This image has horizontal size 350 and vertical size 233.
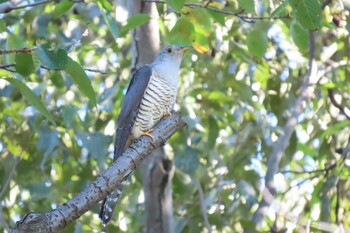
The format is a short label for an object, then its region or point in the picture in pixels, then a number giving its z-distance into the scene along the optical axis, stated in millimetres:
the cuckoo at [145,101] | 9211
